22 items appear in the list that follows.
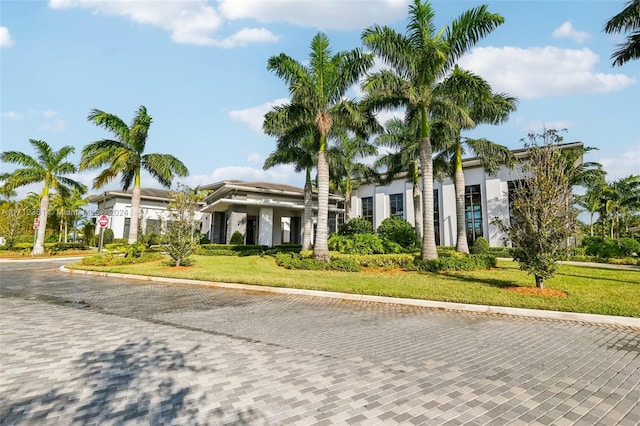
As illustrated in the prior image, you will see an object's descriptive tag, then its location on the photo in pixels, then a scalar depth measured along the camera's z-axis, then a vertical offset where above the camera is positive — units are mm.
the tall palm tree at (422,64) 15534 +8645
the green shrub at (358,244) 21000 -119
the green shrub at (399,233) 26938 +814
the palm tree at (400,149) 26328 +7523
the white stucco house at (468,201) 32031 +4611
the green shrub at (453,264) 15047 -966
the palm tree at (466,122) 15680 +6858
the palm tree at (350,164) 27022 +6781
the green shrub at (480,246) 26750 -228
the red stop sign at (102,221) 22739 +1325
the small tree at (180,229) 16359 +589
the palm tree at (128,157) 22297 +5799
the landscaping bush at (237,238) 27308 +280
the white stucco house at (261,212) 27891 +2764
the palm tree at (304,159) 22267 +6169
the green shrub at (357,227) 26234 +1231
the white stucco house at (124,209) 39844 +3850
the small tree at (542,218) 9906 +787
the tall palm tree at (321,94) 17016 +7736
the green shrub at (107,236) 37000 +480
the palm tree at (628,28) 14625 +10018
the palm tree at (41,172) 25344 +5361
